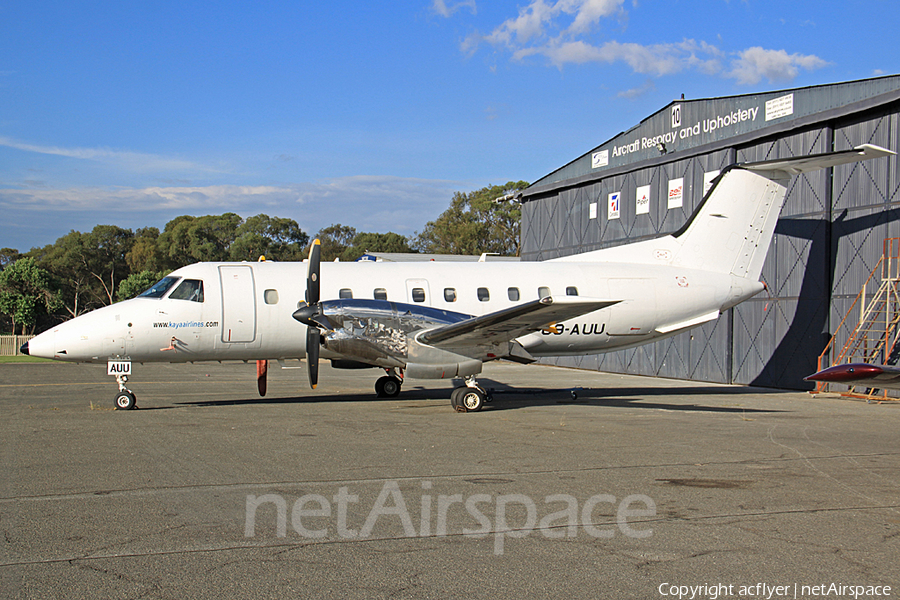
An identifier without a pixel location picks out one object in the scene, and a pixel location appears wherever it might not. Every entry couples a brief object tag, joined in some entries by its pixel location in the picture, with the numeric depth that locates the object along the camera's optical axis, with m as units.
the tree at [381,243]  89.06
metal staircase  17.98
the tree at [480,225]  79.38
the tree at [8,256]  80.88
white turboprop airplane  14.12
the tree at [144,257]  70.75
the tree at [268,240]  72.50
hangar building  19.05
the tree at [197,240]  72.06
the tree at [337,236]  93.62
